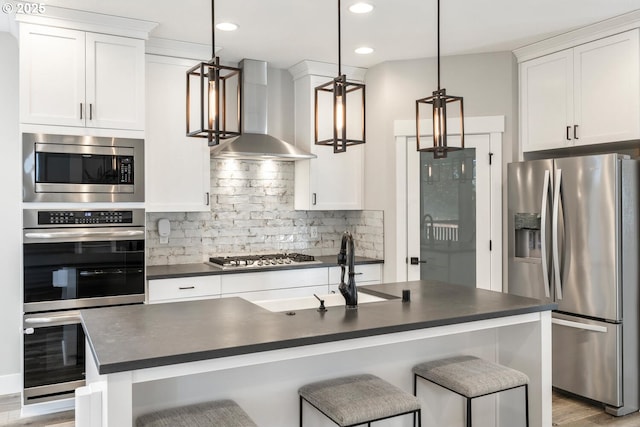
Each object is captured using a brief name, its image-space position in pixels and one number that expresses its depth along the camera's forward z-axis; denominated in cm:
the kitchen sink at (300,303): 285
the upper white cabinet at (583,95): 372
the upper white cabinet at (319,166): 486
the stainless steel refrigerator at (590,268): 359
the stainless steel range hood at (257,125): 451
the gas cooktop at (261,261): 436
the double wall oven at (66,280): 350
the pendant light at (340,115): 247
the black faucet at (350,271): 254
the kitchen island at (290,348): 183
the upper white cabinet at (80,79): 348
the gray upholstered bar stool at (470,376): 237
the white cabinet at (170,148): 415
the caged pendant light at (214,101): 219
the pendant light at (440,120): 256
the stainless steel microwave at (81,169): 349
